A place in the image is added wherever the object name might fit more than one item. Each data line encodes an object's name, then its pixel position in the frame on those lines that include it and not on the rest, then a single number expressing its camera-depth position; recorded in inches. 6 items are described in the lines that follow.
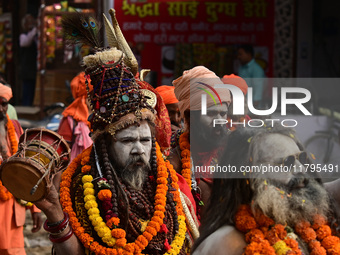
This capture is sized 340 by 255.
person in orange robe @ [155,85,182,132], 238.8
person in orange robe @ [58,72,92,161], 277.9
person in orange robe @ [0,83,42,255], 231.9
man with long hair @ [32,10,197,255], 149.3
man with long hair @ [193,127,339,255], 119.0
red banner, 488.7
